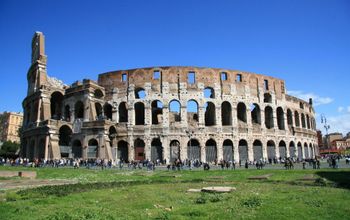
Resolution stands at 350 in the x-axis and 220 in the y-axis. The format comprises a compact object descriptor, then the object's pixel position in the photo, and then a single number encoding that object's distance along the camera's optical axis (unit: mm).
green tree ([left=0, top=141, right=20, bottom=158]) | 62631
